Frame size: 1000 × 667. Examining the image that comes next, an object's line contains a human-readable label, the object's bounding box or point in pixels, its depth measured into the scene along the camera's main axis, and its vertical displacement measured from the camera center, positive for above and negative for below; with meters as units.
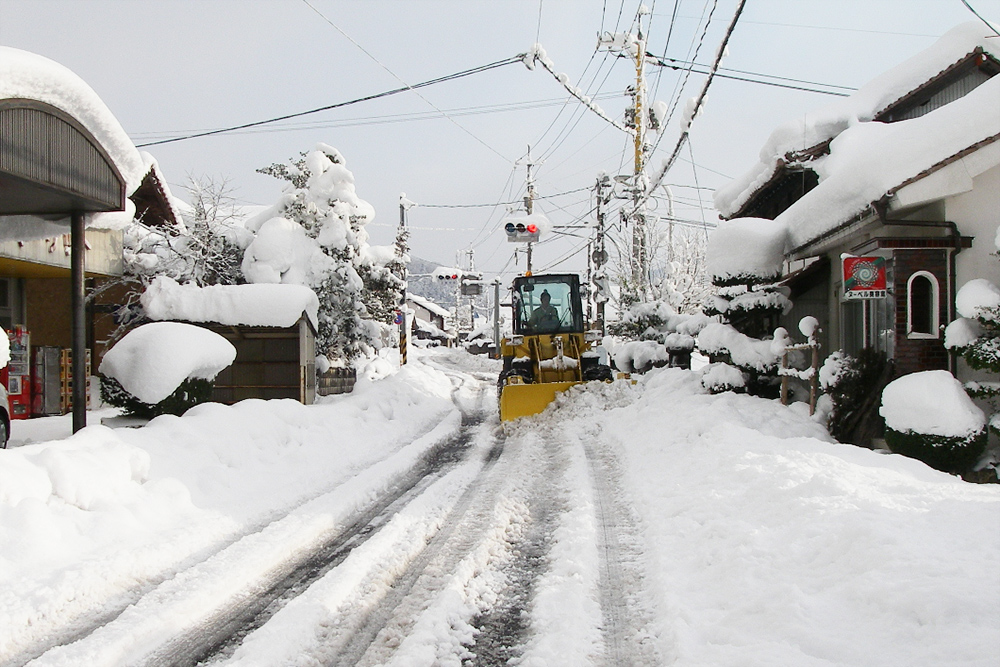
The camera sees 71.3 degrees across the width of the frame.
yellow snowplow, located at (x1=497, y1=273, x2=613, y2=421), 15.39 -0.16
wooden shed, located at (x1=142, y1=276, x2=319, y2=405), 15.09 +0.25
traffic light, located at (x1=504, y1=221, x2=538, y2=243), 26.14 +3.73
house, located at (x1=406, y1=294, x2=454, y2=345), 82.19 +1.66
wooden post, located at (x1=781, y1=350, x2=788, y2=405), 11.19 -0.89
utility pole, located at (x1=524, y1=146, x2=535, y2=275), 36.59 +6.77
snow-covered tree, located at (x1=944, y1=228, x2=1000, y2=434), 7.64 -0.10
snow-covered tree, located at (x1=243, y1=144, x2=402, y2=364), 18.41 +2.24
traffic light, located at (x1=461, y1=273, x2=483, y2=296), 41.36 +2.74
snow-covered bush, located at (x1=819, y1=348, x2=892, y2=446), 9.73 -0.87
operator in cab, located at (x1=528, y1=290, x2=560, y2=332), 16.27 +0.30
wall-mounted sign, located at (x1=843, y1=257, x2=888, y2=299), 9.55 +0.67
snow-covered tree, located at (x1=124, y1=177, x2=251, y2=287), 17.70 +2.28
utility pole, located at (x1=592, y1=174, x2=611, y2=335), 25.06 +2.45
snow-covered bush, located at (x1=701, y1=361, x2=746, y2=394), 12.76 -0.94
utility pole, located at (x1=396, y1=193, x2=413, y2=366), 23.81 +2.77
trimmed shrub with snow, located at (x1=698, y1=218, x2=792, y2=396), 12.62 +0.64
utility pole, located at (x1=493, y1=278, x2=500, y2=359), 47.56 +1.01
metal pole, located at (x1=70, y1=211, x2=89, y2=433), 9.58 +0.26
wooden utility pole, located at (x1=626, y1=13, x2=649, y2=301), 21.66 +5.93
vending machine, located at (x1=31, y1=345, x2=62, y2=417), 14.56 -0.91
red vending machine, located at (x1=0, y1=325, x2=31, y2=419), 13.51 -0.67
